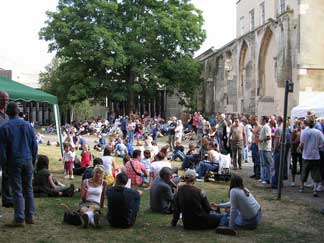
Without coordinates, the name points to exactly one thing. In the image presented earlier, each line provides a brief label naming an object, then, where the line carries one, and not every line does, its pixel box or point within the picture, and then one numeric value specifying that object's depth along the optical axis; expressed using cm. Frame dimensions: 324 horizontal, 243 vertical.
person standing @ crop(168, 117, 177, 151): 2505
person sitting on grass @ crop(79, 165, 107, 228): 861
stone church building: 3084
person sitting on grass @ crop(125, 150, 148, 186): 1260
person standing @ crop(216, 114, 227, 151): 1866
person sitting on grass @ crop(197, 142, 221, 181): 1464
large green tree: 4059
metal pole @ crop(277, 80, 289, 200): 1002
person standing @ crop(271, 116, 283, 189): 1280
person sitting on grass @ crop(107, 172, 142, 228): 812
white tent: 1875
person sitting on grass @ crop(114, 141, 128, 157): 2040
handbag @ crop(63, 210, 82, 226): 830
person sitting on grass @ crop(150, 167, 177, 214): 960
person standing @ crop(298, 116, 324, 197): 1177
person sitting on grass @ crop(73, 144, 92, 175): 1517
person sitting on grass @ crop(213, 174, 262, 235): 808
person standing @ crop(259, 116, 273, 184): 1330
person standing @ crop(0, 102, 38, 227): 752
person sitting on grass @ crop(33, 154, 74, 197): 1084
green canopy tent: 1440
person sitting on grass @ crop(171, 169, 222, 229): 798
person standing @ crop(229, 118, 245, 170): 1666
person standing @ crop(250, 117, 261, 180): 1490
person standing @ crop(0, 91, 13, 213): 826
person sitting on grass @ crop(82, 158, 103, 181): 1058
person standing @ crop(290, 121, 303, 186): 1408
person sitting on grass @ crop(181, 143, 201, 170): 1585
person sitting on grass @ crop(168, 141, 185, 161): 1961
